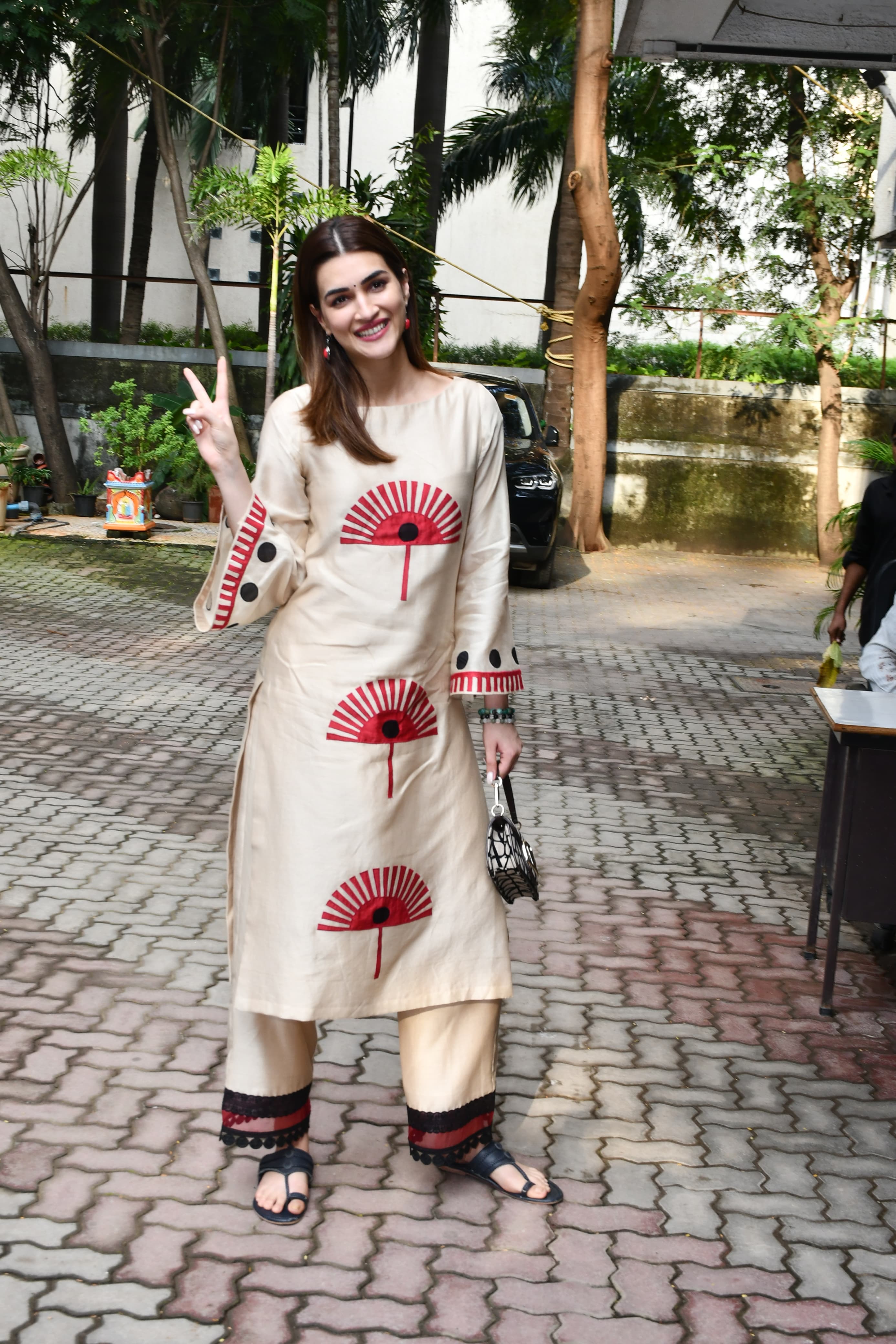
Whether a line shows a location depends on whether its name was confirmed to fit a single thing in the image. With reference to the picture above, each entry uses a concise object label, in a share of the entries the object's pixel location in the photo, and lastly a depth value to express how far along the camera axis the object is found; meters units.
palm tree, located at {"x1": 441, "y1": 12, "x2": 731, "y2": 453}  15.71
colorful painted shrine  14.16
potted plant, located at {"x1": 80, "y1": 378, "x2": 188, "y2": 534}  14.19
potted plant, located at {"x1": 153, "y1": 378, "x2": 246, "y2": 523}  15.42
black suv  11.88
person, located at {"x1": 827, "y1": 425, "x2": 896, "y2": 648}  5.36
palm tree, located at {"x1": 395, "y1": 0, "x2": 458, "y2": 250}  18.23
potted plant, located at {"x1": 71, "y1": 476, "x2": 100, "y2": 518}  15.44
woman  2.71
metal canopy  6.14
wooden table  4.03
